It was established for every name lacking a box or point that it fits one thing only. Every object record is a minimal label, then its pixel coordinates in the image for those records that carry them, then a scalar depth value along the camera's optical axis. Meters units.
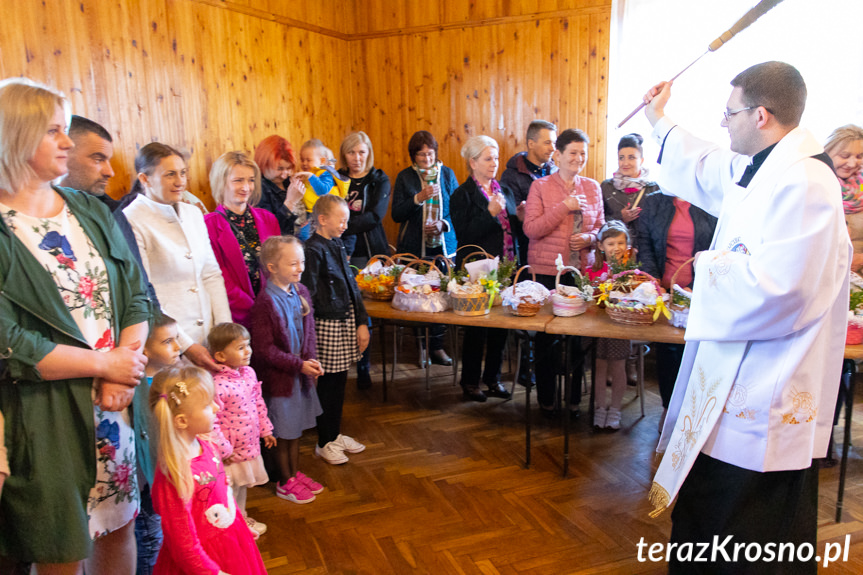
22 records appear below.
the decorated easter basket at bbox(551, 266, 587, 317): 3.11
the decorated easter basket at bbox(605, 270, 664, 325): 2.85
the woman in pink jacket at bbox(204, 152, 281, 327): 2.94
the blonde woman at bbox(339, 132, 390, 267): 4.31
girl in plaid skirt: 3.10
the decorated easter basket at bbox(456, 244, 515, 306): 3.49
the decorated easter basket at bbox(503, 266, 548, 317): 3.14
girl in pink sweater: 2.43
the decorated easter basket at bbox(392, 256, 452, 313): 3.40
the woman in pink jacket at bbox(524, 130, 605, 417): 3.67
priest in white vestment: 1.73
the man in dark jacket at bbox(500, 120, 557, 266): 4.27
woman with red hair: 3.72
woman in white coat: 2.39
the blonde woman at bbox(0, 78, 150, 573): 1.56
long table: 2.76
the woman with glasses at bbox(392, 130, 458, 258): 4.45
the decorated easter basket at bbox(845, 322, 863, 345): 2.58
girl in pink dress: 1.70
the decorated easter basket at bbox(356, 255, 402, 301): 3.63
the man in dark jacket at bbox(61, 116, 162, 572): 2.22
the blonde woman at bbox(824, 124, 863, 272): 3.26
